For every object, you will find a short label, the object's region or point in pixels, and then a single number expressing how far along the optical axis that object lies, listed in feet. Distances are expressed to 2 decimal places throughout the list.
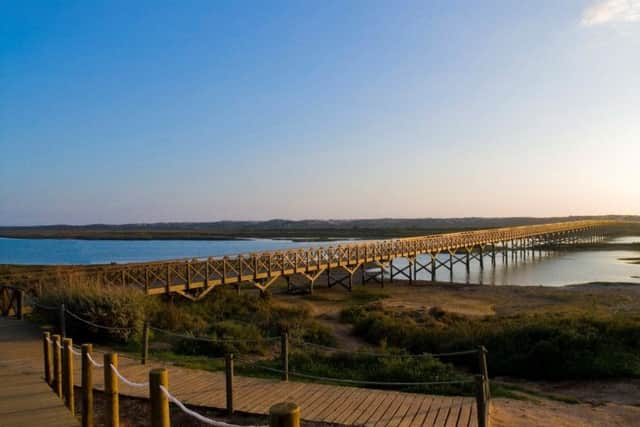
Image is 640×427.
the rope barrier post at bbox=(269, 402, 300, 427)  9.00
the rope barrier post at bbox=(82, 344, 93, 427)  18.33
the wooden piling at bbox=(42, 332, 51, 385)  23.46
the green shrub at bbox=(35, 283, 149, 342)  39.50
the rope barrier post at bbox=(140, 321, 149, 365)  30.35
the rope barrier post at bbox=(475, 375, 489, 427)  18.67
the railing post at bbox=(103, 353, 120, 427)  15.87
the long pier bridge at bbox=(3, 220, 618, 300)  62.85
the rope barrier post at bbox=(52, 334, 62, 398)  21.95
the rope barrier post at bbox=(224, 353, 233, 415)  21.94
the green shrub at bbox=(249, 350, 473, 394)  29.07
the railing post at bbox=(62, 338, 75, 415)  19.10
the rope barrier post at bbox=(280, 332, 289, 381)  27.54
